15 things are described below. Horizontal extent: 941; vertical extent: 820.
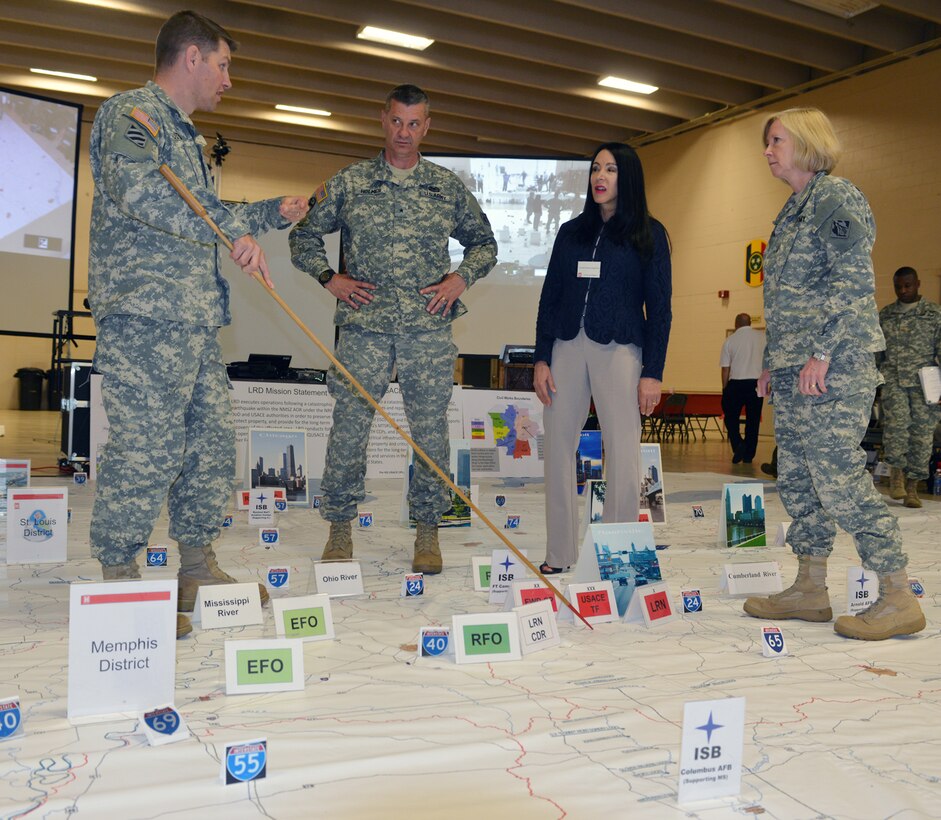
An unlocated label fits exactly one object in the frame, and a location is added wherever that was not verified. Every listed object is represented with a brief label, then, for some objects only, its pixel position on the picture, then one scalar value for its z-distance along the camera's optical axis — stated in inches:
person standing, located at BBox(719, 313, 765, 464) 314.8
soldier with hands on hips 117.0
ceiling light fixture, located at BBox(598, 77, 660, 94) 385.6
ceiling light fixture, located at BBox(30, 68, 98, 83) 385.6
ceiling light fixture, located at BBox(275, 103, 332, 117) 431.8
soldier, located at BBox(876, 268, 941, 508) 215.5
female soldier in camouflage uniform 87.1
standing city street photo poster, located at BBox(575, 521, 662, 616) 96.6
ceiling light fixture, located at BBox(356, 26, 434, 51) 337.4
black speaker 204.8
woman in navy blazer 108.8
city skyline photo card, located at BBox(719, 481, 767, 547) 147.0
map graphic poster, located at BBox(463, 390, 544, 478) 232.1
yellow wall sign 413.7
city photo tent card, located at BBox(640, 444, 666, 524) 173.0
